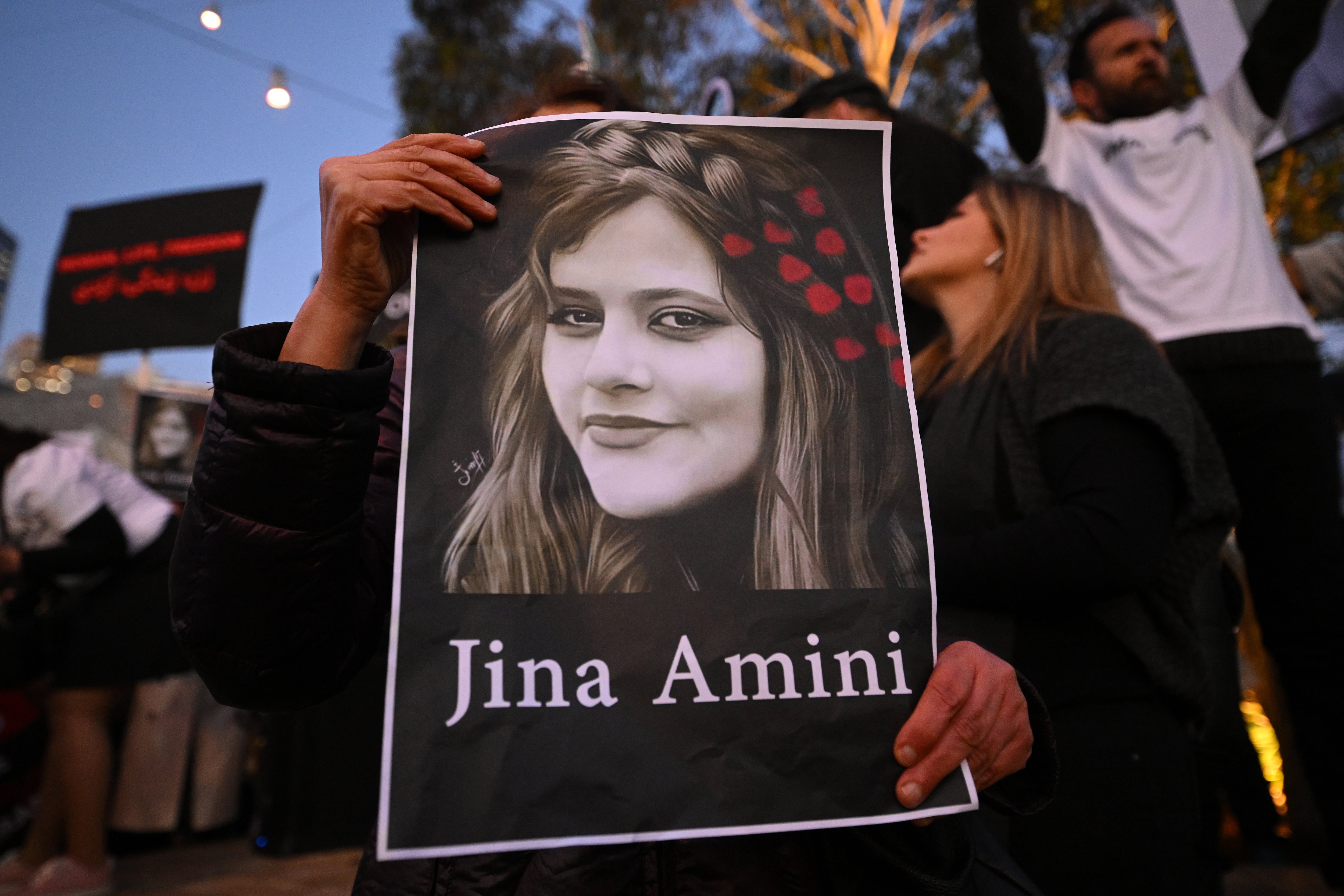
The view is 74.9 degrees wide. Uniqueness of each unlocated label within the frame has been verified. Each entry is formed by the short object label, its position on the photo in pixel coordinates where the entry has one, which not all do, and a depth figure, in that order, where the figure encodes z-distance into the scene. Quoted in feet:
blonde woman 3.37
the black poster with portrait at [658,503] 1.97
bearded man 5.14
